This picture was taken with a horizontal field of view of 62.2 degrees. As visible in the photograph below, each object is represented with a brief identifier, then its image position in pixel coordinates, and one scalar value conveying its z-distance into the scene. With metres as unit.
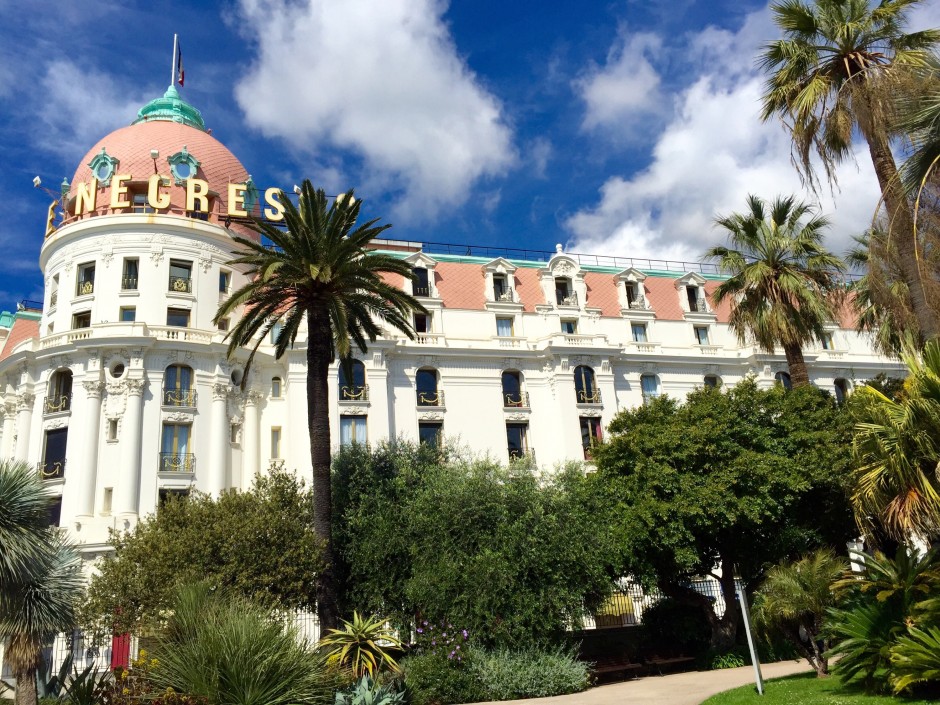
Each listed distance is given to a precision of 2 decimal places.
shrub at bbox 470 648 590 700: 21.02
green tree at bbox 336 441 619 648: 22.89
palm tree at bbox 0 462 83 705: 16.55
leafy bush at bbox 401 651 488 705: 20.45
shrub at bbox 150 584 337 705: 13.89
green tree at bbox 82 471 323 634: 22.98
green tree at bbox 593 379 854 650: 26.66
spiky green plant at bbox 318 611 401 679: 19.72
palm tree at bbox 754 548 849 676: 17.23
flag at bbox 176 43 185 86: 47.97
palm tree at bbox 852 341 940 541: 13.84
